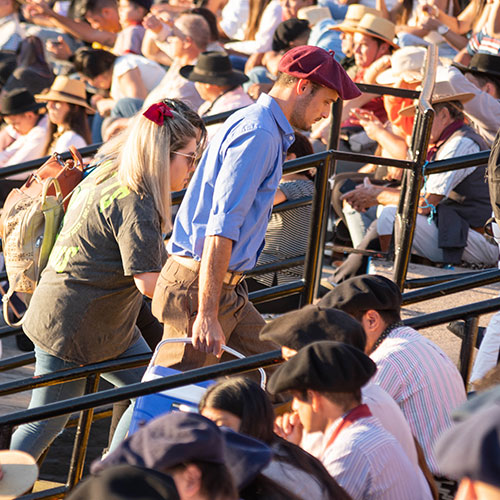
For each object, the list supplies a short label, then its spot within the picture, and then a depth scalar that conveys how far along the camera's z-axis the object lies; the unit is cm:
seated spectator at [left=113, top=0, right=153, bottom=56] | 2052
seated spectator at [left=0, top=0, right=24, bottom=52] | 2245
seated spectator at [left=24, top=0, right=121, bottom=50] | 2277
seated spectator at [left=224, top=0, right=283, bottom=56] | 2041
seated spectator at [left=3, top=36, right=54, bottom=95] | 1978
